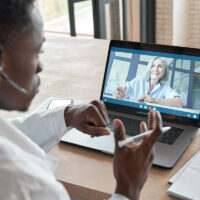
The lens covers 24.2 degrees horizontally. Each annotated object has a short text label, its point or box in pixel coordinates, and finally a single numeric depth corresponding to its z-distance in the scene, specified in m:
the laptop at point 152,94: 1.59
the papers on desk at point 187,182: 1.32
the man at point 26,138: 1.10
